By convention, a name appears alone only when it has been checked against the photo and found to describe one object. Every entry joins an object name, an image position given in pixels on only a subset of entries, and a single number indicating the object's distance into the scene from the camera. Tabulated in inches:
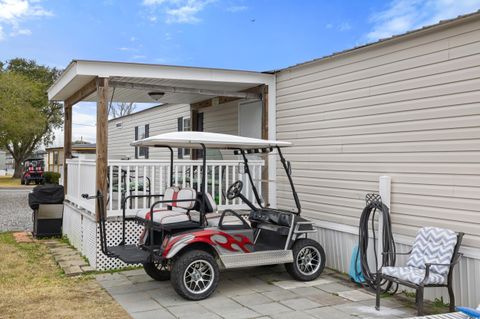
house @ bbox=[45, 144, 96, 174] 1009.5
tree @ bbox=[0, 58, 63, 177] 1044.5
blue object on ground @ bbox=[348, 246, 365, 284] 218.8
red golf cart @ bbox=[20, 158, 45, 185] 1077.1
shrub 726.5
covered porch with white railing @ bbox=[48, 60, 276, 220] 254.4
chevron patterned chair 168.4
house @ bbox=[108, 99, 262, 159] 349.4
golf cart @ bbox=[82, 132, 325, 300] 196.5
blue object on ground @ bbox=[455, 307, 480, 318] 144.9
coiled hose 201.9
